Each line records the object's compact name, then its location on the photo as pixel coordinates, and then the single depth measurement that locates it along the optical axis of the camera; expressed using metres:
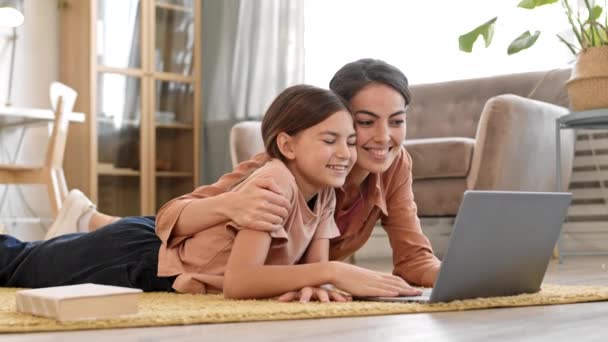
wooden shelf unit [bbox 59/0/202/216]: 4.46
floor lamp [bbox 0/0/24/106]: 4.33
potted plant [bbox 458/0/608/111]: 2.91
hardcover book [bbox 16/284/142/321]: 1.16
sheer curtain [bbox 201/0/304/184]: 4.46
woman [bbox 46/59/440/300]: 1.46
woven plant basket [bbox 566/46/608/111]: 2.90
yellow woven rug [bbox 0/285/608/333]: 1.15
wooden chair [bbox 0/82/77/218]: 3.58
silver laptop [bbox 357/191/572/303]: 1.32
